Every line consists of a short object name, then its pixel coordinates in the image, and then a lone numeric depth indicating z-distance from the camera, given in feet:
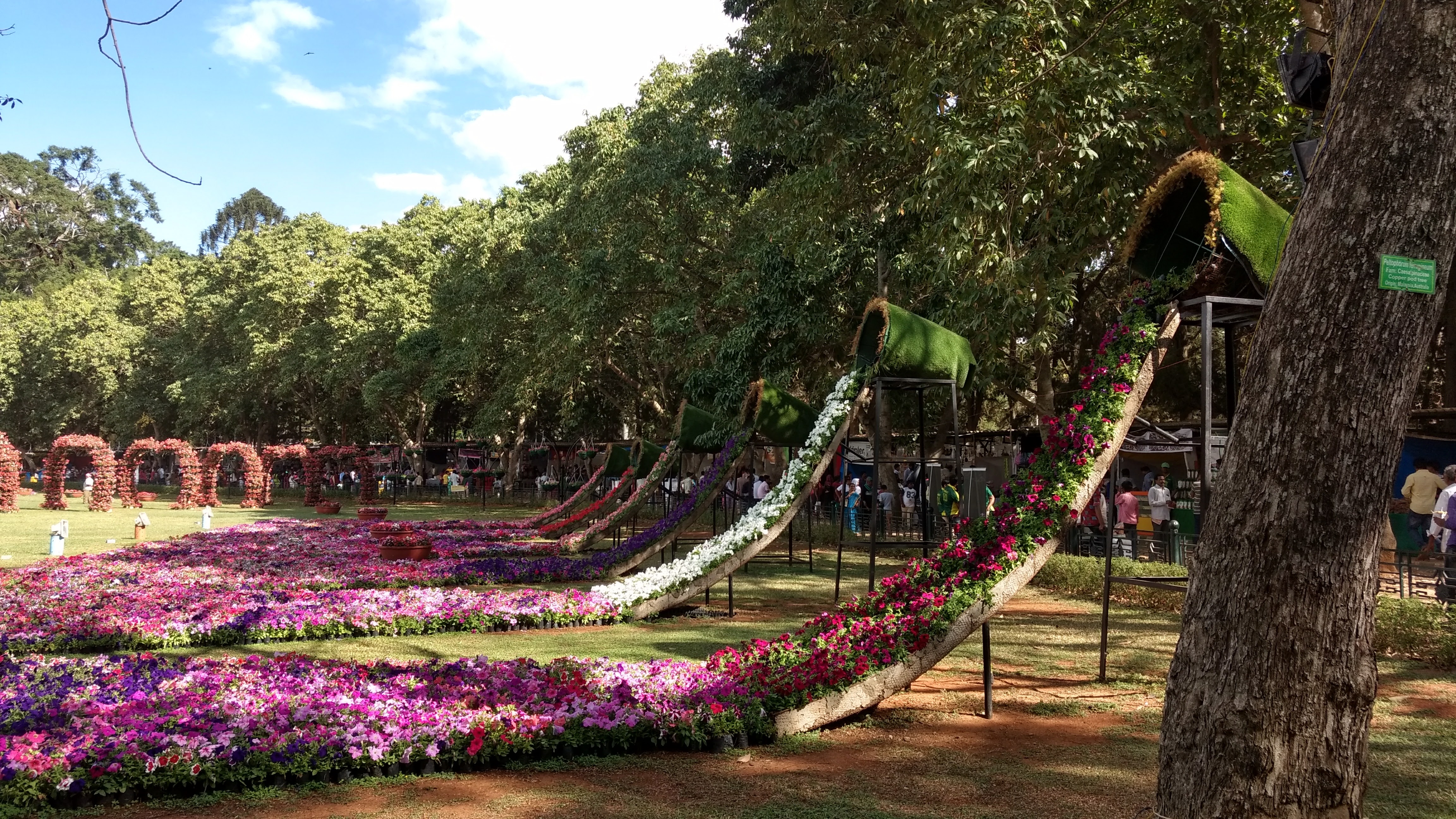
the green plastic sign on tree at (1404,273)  12.16
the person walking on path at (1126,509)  55.31
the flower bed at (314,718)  18.31
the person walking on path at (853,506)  76.48
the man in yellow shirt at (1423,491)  47.24
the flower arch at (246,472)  123.24
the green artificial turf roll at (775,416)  50.90
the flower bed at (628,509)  60.75
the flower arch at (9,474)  102.58
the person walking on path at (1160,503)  56.18
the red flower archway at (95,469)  108.06
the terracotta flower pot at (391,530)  60.03
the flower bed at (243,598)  34.58
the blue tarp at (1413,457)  49.93
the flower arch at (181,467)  118.11
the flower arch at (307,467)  129.59
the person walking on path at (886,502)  72.43
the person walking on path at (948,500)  65.92
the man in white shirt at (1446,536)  32.53
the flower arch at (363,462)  130.52
